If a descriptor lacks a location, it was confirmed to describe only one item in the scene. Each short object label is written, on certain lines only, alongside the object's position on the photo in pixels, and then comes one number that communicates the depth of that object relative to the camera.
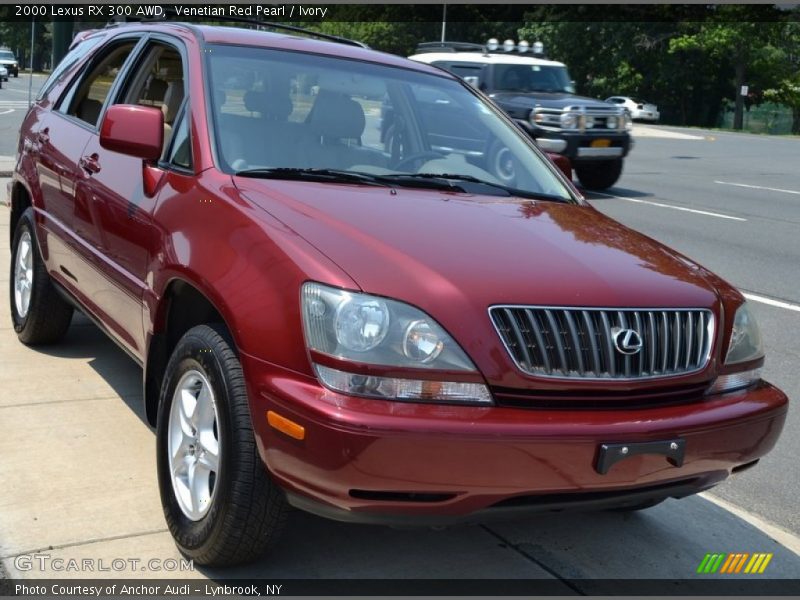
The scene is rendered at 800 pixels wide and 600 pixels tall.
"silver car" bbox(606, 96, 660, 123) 53.88
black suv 15.80
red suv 3.03
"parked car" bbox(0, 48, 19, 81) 58.38
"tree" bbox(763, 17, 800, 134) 59.34
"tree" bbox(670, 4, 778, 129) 57.50
